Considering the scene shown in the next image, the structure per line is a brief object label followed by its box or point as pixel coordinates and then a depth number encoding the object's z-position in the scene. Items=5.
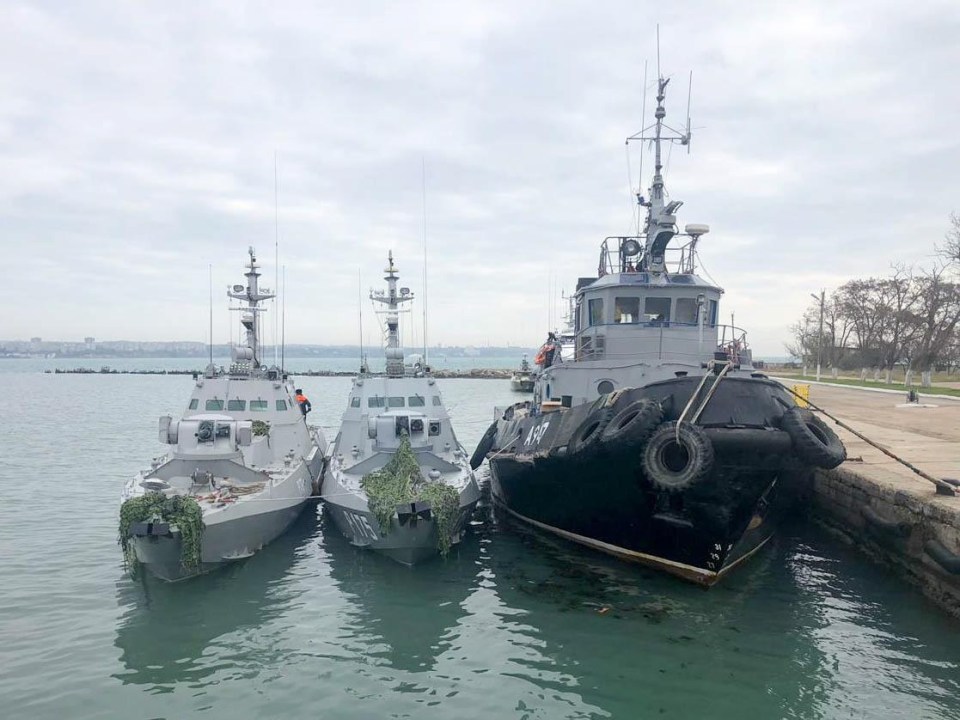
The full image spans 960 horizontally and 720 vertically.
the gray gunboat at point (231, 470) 11.91
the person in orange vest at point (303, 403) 22.86
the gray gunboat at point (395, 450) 13.00
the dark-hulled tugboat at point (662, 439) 10.48
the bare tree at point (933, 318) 42.38
